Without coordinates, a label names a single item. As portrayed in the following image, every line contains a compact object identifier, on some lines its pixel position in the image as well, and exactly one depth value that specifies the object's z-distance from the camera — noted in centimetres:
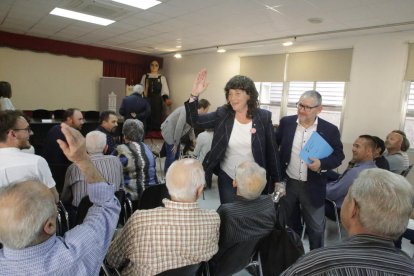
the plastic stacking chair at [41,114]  699
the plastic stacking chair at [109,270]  142
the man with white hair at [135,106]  542
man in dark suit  205
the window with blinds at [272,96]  677
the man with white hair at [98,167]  218
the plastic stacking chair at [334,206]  265
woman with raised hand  201
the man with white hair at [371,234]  76
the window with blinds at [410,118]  481
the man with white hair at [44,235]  84
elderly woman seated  257
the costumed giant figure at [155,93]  895
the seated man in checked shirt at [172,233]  122
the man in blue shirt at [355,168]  256
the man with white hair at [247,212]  144
